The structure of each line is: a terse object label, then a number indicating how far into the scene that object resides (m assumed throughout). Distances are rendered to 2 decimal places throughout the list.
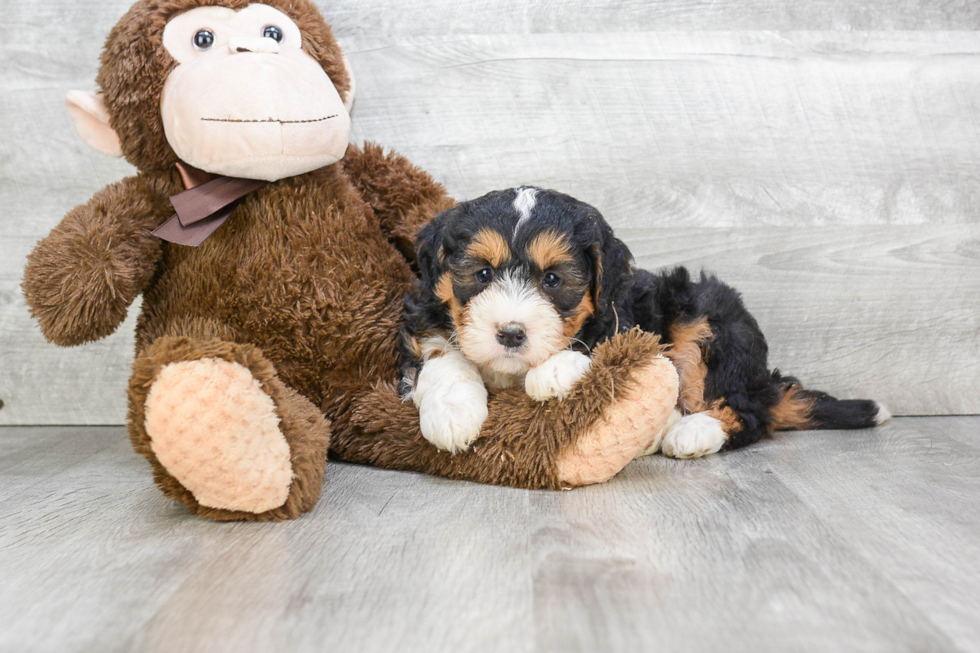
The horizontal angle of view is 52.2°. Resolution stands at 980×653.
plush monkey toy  0.64
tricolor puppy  0.64
